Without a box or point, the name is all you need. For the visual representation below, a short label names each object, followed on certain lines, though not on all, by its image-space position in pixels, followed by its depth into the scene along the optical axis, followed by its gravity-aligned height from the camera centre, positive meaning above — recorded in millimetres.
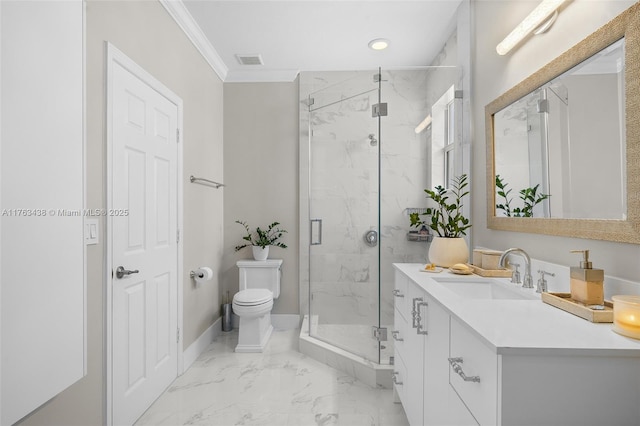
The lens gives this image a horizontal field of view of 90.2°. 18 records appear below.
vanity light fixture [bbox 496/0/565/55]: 1328 +856
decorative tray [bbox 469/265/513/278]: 1529 -283
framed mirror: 984 +273
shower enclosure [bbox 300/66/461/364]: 2361 +165
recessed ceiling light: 2625 +1434
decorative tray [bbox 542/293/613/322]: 877 -280
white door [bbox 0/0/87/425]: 1016 +39
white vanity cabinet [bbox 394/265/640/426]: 695 -360
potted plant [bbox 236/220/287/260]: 3164 -253
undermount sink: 1490 -347
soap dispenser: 968 -214
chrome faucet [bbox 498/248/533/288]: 1317 -236
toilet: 2635 -725
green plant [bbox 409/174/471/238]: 1853 +13
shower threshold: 2131 -1078
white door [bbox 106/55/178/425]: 1655 -173
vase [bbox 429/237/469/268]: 1763 -211
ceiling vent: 2965 +1473
